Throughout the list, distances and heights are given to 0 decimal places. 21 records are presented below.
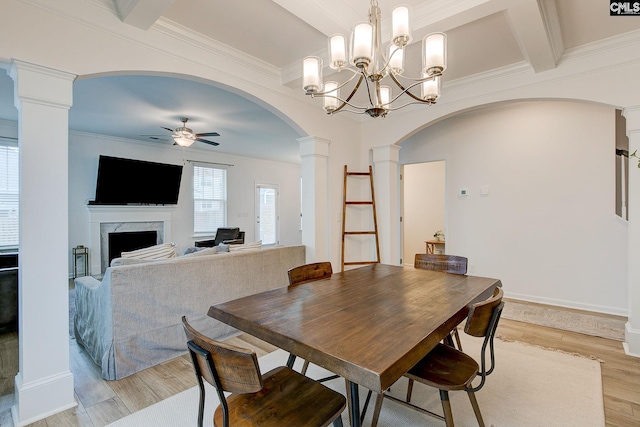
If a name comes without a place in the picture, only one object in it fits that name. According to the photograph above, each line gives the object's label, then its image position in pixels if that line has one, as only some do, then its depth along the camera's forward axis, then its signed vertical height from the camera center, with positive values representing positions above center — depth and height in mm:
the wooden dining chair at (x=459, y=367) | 1405 -797
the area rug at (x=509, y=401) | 1853 -1233
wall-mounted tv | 5766 +612
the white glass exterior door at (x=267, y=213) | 8530 -7
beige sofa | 2344 -756
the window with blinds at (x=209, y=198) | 7320 +347
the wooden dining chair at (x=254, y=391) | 1015 -764
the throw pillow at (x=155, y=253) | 2898 -381
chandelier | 1617 +871
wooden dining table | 1056 -478
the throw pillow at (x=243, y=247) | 3373 -376
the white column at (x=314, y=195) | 3711 +217
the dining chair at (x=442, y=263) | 2578 -436
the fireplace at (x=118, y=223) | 5906 -201
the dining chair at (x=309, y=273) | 2139 -444
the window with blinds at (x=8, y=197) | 5035 +267
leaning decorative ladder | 4035 +88
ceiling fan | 4828 +1205
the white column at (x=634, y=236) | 2627 -208
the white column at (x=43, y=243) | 1805 -177
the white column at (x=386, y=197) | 4176 +206
